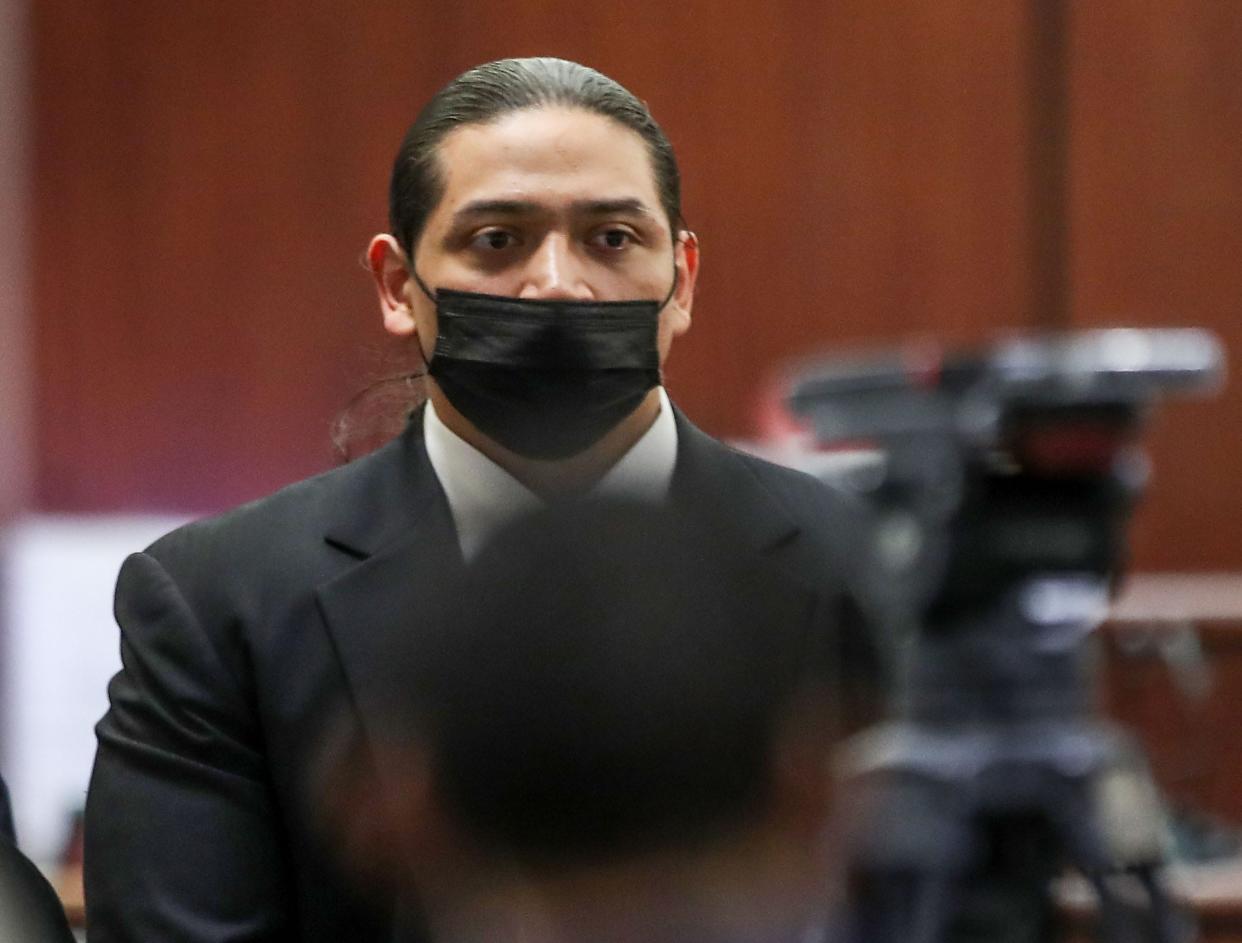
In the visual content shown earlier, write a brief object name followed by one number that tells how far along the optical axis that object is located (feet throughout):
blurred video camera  18.70
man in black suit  17.49
